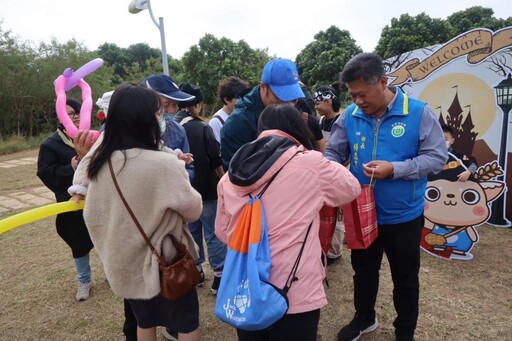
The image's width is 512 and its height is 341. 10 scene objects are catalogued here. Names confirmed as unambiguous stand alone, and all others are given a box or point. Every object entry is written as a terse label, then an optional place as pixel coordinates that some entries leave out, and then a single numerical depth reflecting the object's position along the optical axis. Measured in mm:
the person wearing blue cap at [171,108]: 2455
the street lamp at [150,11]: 6891
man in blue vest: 1874
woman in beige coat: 1506
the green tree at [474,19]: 21984
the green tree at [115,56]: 34469
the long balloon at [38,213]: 1723
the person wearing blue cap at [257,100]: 2139
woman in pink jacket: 1411
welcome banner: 3740
